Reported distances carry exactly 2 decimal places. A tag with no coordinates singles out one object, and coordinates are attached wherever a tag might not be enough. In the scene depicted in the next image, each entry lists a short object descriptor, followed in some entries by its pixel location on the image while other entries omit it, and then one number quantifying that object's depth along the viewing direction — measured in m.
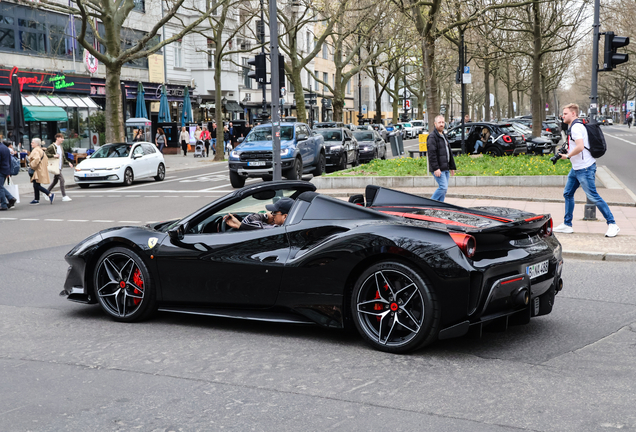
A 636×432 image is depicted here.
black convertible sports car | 4.97
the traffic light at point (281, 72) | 15.80
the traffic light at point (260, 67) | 16.20
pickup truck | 22.16
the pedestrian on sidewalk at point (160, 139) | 40.81
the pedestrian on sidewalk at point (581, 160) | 10.20
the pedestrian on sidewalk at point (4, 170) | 17.31
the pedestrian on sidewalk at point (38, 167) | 18.27
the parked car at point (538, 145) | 28.73
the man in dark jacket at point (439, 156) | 11.99
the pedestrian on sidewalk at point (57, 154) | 19.27
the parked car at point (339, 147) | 27.05
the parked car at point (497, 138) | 27.48
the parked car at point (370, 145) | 31.97
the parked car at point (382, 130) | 53.33
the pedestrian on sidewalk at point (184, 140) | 43.50
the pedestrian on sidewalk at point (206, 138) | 42.29
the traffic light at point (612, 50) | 12.91
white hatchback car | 23.83
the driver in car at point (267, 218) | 5.82
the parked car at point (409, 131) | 68.31
